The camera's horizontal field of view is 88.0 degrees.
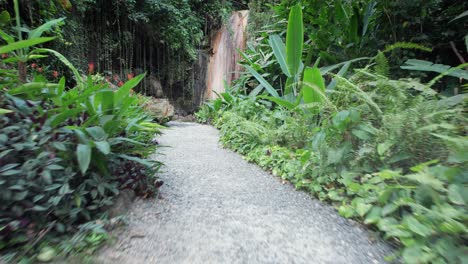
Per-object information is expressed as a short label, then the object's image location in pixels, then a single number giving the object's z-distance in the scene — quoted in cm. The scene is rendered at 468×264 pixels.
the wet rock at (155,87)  863
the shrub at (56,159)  99
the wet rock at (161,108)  555
